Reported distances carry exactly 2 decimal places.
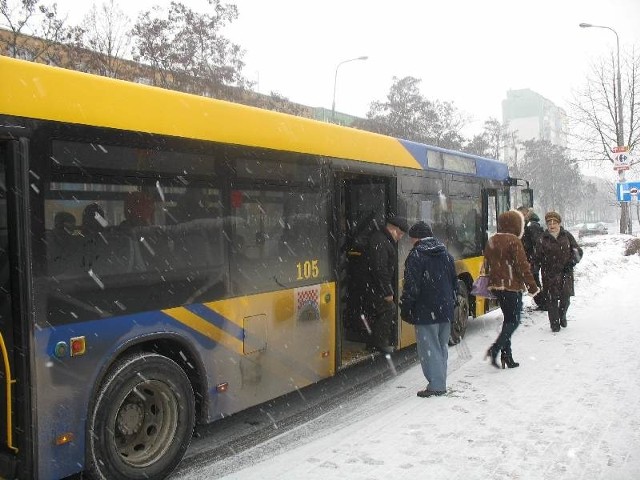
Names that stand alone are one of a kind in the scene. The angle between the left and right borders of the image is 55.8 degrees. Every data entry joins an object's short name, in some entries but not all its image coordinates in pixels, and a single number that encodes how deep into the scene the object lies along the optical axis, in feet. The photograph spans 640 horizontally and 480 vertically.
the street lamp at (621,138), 88.89
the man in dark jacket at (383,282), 22.80
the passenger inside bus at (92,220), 12.78
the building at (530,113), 488.02
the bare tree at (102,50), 64.54
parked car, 171.22
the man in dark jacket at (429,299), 20.10
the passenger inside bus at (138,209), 13.70
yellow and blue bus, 11.82
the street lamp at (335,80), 88.49
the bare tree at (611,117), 103.93
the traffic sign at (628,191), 69.77
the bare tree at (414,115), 139.03
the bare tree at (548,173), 231.91
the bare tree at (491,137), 179.88
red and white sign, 68.64
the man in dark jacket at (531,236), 35.27
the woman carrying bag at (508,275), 23.12
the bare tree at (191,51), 71.15
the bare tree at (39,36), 59.36
